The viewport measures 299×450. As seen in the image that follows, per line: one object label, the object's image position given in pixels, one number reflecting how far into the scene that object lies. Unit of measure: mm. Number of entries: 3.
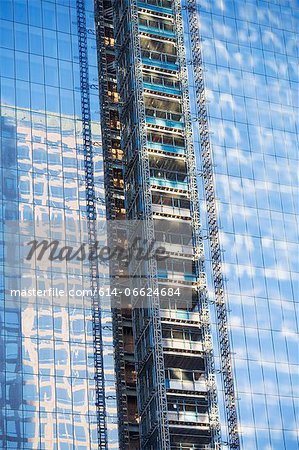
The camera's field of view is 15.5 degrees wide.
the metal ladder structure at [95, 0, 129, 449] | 89544
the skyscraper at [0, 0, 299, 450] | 85875
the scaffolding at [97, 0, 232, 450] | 86500
